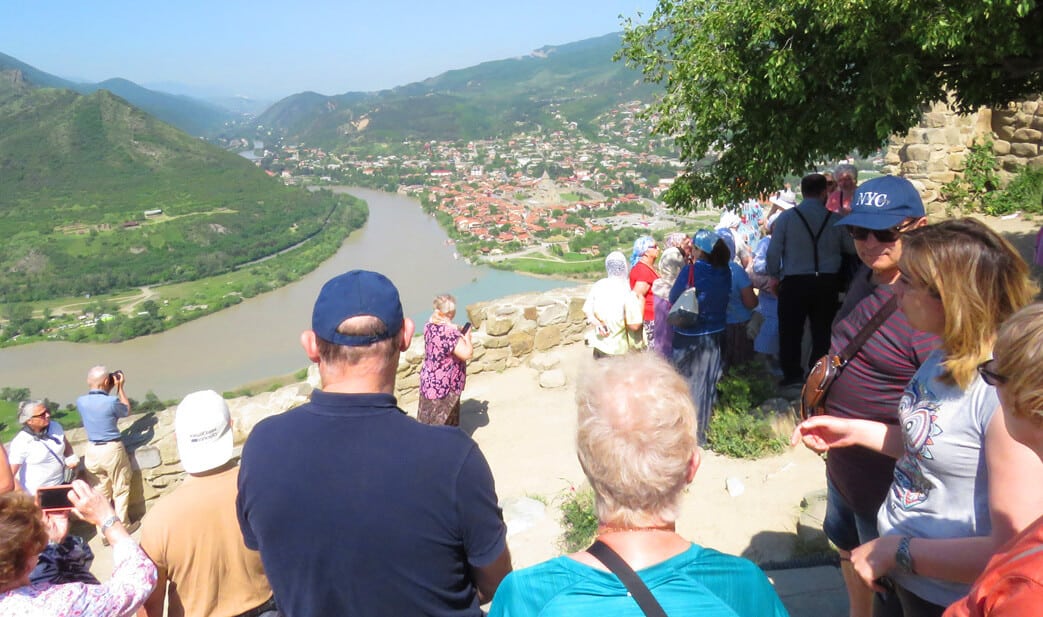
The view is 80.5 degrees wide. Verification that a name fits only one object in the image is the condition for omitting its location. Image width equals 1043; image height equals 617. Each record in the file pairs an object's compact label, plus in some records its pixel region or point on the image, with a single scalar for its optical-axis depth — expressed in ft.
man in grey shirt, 13.71
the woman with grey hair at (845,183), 16.79
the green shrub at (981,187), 28.07
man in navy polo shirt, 5.05
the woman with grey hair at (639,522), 3.62
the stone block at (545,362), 22.97
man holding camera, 15.93
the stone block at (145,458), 17.33
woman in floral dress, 14.80
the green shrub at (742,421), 13.80
